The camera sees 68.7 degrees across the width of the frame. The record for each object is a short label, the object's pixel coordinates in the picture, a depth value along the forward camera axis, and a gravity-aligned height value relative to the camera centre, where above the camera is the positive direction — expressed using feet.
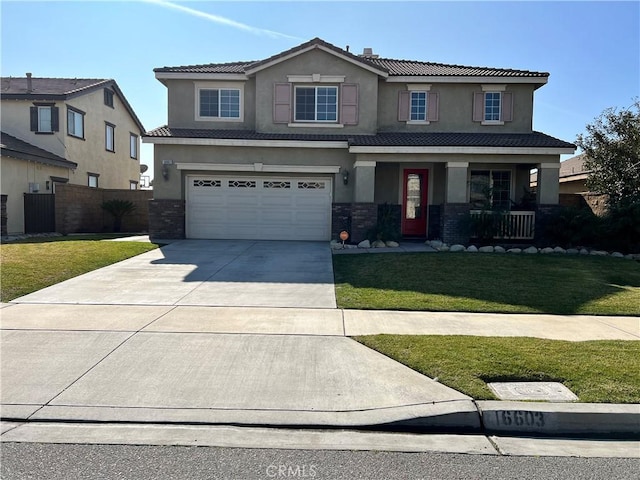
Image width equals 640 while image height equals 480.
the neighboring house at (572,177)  78.86 +5.94
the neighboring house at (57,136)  64.80 +11.09
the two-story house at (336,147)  52.29 +6.81
